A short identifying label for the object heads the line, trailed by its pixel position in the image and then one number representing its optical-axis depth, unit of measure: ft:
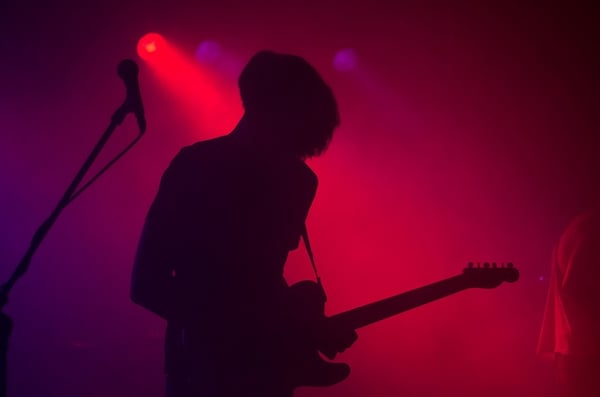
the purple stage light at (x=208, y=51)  21.09
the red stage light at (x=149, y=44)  20.86
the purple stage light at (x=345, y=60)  21.54
